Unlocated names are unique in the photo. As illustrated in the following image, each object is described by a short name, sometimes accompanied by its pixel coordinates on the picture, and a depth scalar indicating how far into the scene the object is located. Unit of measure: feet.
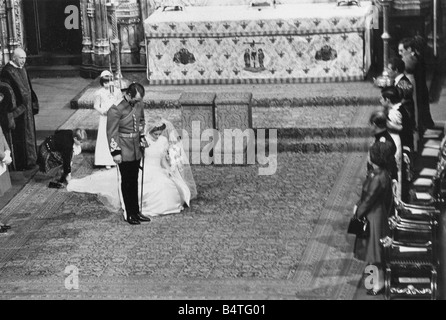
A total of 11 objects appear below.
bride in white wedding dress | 50.90
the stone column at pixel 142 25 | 69.00
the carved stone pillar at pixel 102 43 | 69.15
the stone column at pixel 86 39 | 69.48
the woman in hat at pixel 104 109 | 55.88
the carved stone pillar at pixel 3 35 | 69.10
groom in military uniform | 48.83
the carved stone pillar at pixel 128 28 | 68.90
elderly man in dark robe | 55.42
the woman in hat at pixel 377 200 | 42.68
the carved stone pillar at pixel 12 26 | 69.67
